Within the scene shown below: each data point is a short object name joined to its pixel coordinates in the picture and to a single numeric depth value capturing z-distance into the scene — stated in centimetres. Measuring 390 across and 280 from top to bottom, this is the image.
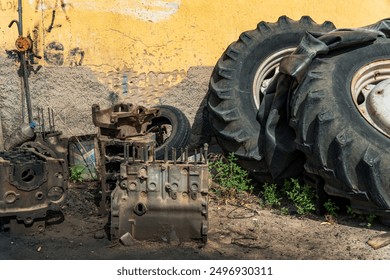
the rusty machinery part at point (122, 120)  427
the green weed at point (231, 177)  480
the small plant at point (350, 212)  404
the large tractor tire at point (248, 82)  482
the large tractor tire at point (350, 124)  377
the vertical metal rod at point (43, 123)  526
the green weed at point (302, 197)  428
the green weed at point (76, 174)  524
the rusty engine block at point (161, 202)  359
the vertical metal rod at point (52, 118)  545
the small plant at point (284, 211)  435
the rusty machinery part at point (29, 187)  367
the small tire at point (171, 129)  511
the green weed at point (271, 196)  452
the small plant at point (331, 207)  416
